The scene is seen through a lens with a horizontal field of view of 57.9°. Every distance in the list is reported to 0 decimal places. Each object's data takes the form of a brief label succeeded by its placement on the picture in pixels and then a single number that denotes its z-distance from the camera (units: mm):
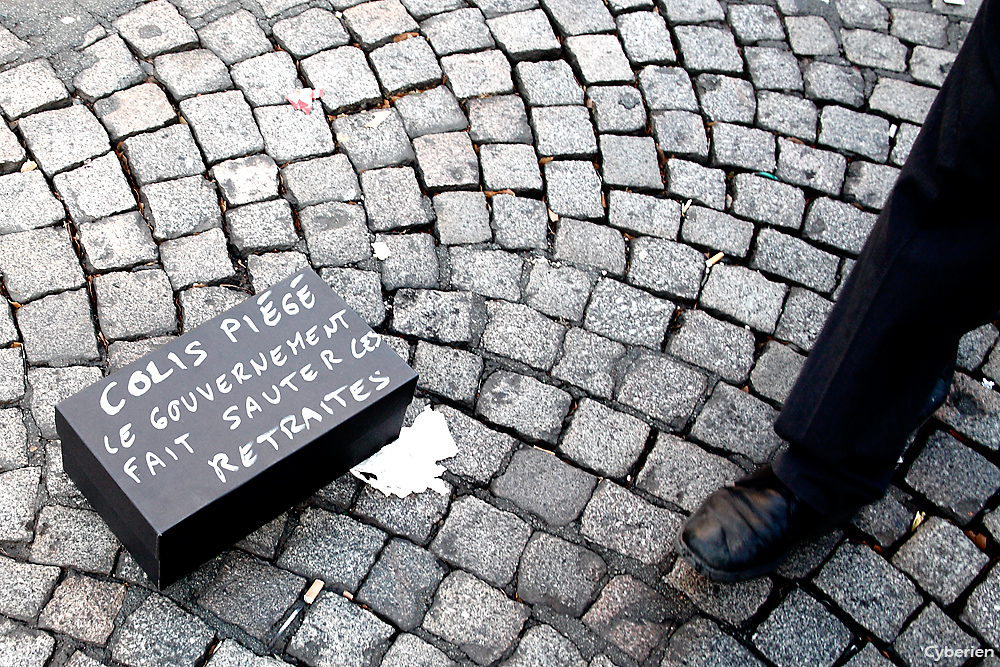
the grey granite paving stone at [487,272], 3045
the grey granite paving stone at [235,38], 3504
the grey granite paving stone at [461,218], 3154
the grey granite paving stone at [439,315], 2926
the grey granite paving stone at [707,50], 3805
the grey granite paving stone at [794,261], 3232
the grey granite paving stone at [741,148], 3520
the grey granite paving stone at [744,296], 3109
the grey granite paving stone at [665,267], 3137
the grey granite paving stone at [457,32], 3670
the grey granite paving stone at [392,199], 3156
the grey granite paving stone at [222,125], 3229
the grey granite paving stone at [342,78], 3441
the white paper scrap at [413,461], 2619
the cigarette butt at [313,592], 2391
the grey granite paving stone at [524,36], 3703
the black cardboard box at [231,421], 2180
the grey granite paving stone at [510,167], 3309
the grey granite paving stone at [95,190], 3008
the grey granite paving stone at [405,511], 2539
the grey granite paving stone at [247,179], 3127
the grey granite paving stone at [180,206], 3018
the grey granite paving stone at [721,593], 2518
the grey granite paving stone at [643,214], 3277
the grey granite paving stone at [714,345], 2982
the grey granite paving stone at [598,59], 3689
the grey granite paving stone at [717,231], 3271
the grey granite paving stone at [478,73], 3553
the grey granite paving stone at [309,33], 3568
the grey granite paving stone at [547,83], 3580
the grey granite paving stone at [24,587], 2279
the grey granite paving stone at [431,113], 3418
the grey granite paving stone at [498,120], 3430
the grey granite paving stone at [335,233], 3047
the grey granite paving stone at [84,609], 2268
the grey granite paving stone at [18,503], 2385
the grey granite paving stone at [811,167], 3500
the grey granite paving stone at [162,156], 3129
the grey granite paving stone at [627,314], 3008
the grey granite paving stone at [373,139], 3305
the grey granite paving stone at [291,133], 3266
